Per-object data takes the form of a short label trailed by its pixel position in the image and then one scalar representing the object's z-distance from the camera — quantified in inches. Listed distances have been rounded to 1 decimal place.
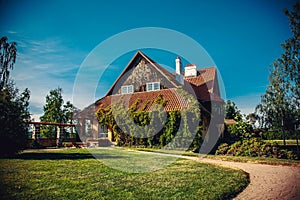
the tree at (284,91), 474.8
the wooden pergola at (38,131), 757.3
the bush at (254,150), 491.2
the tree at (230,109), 1846.7
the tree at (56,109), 1434.5
